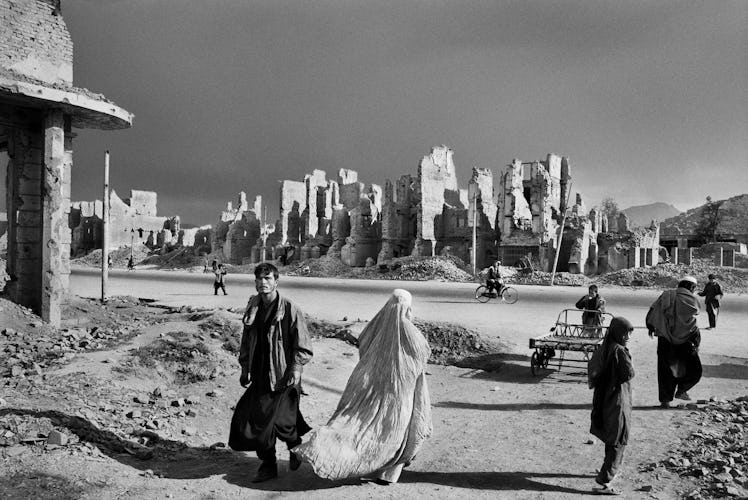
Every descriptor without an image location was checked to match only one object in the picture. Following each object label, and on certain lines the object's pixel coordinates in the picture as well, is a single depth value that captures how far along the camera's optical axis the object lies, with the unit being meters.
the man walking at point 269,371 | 4.29
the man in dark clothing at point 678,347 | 6.62
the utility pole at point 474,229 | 33.12
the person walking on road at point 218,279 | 20.47
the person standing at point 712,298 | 12.38
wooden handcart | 8.05
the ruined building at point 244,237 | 50.22
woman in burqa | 4.19
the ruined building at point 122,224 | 60.69
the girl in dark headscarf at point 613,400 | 4.28
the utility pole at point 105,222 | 14.98
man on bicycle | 19.00
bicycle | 18.77
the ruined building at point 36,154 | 9.41
